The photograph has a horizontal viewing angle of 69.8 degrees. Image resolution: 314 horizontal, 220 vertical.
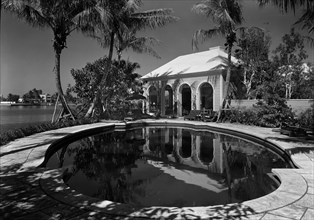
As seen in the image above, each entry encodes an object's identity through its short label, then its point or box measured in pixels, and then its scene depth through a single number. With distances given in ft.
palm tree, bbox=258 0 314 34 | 21.97
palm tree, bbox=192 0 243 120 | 52.75
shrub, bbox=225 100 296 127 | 47.52
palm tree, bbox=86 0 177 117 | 56.54
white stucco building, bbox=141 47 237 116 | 65.16
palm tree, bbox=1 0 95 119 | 46.09
